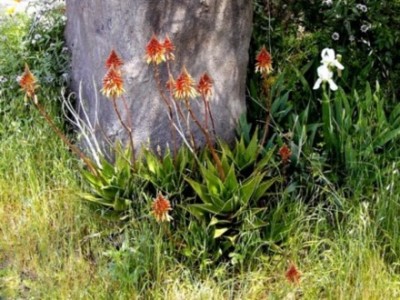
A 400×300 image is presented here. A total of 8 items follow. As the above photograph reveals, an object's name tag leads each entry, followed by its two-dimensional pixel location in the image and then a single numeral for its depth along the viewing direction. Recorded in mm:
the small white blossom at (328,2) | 4641
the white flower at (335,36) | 4629
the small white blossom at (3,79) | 5016
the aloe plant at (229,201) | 3482
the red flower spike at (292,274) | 2979
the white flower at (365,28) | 4584
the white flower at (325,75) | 3600
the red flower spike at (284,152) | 3609
